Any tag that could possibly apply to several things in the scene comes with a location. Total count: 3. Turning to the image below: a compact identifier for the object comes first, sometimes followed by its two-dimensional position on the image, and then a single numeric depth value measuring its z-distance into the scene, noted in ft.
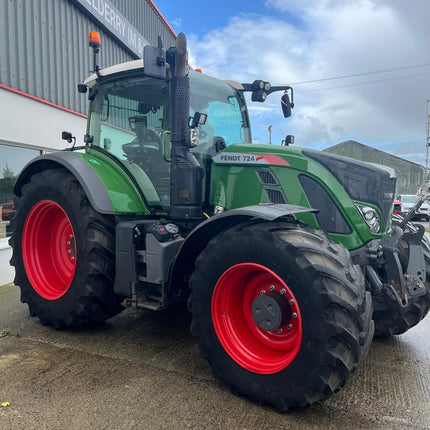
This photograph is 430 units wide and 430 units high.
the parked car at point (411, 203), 67.62
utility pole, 122.62
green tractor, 7.63
